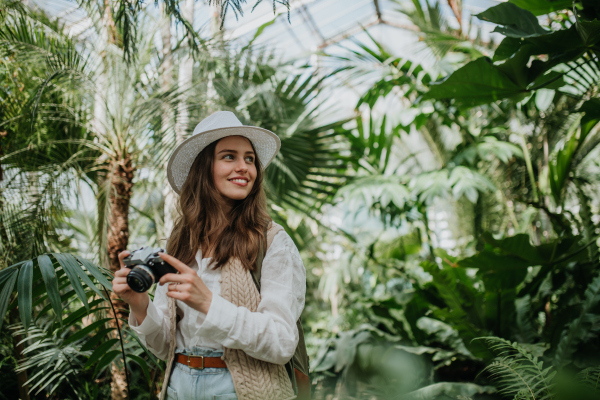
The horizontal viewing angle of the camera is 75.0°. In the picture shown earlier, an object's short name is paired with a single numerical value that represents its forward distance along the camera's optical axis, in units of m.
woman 0.86
